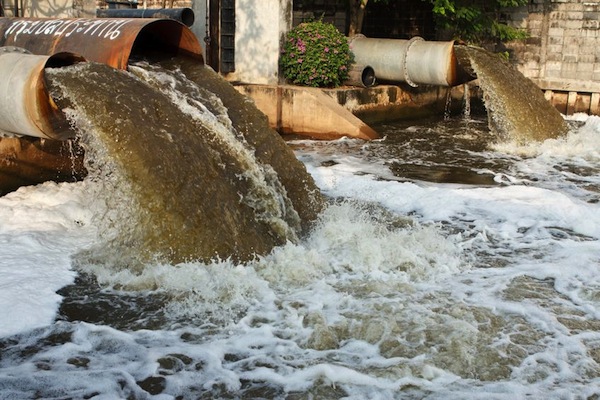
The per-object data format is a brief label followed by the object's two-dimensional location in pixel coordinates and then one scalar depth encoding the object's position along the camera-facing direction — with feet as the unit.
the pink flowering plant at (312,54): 41.91
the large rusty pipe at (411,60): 42.80
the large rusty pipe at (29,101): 20.06
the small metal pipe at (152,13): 36.45
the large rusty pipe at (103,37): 23.65
